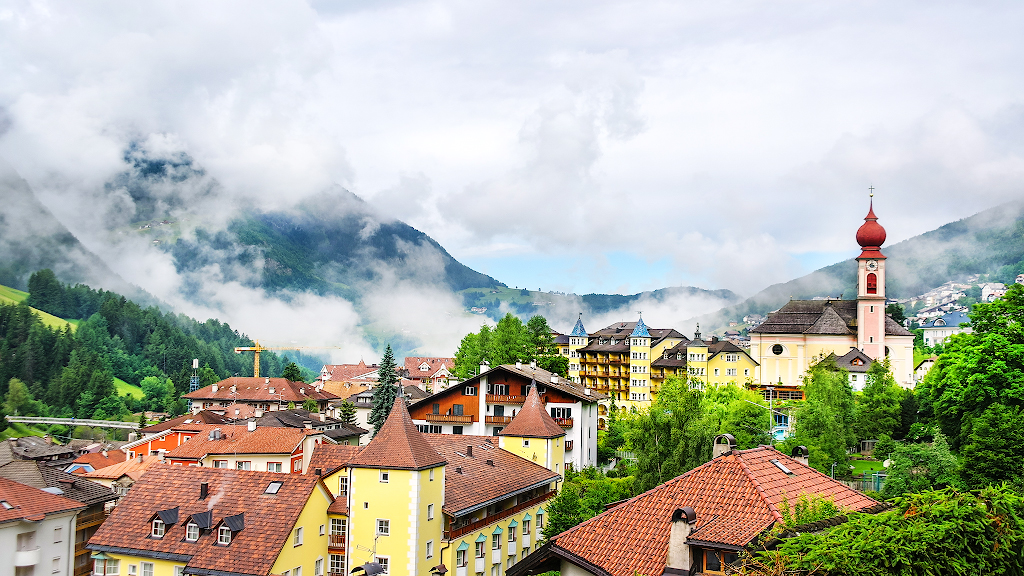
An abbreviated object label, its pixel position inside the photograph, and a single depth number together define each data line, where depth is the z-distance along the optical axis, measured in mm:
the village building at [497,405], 69688
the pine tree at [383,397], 83062
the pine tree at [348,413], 104500
